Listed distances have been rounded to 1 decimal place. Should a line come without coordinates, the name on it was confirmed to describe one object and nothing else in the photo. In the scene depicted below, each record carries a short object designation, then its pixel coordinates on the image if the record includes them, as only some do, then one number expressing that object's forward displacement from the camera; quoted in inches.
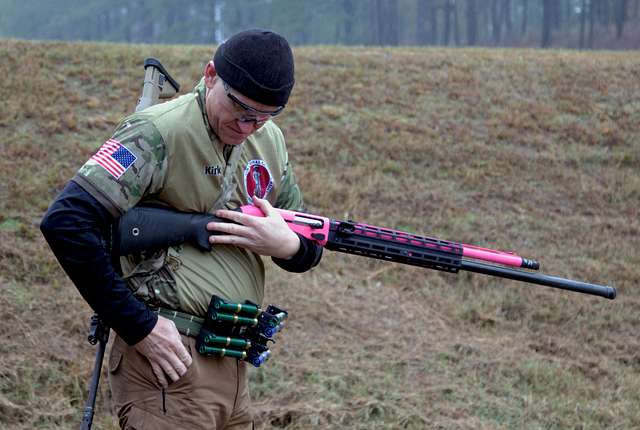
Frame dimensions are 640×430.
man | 86.5
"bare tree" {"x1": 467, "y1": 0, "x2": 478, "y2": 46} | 1683.1
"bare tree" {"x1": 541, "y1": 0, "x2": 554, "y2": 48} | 1534.2
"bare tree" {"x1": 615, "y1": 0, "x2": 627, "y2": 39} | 1496.1
